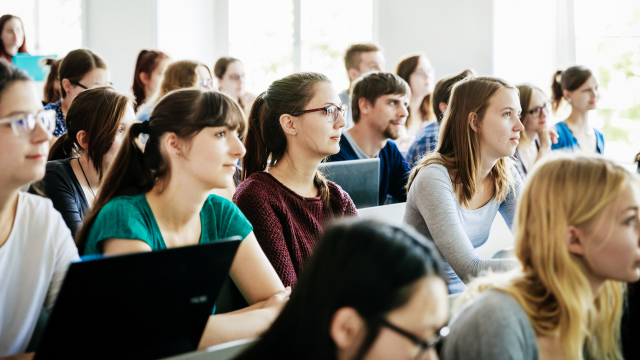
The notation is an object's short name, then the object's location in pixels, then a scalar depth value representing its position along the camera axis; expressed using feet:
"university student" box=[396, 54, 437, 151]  15.40
